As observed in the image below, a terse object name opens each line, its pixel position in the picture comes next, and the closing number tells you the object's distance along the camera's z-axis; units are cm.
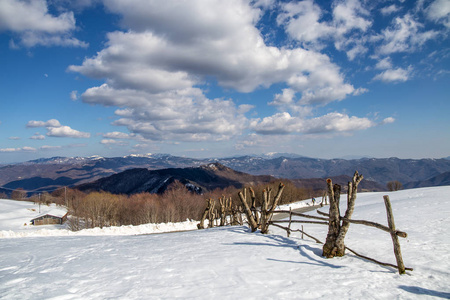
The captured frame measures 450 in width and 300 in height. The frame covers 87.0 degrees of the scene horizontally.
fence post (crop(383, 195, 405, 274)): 541
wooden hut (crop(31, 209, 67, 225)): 5846
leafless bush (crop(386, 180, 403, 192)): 5506
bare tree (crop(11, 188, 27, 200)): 12536
